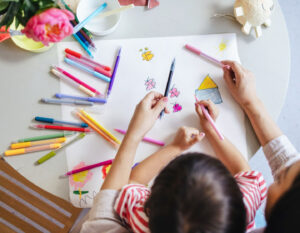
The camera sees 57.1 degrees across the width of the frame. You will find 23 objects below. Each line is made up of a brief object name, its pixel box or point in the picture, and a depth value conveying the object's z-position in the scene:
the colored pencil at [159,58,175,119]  0.70
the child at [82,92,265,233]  0.43
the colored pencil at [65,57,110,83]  0.72
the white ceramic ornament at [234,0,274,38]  0.66
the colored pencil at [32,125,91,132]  0.69
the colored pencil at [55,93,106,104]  0.70
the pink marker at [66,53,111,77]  0.72
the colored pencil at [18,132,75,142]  0.69
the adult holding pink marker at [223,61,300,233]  0.56
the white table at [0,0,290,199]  0.68
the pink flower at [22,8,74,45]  0.48
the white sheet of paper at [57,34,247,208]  0.68
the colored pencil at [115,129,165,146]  0.68
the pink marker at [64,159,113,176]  0.67
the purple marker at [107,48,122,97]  0.71
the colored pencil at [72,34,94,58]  0.73
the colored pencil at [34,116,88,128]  0.69
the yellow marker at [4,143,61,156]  0.68
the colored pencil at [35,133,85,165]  0.67
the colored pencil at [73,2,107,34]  0.69
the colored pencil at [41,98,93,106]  0.71
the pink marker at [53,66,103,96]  0.71
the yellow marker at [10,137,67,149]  0.68
